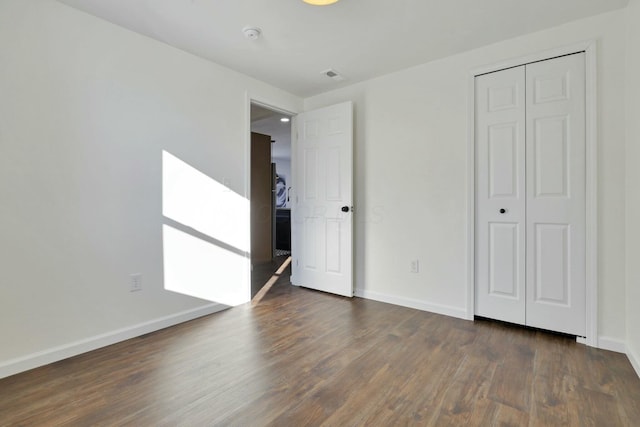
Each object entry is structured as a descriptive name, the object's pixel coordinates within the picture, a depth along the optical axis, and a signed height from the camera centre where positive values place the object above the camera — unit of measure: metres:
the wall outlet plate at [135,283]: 2.47 -0.58
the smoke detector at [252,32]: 2.43 +1.41
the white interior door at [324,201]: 3.52 +0.11
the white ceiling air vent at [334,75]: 3.23 +1.45
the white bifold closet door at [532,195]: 2.36 +0.12
